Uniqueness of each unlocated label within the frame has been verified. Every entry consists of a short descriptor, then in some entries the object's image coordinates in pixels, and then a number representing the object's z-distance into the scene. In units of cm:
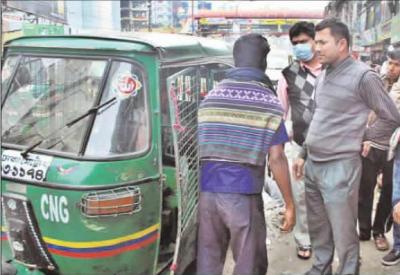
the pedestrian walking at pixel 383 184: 380
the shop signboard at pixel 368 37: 959
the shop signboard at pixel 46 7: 2638
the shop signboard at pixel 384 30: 758
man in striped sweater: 264
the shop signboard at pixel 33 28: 1322
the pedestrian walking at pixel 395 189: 291
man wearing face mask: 371
